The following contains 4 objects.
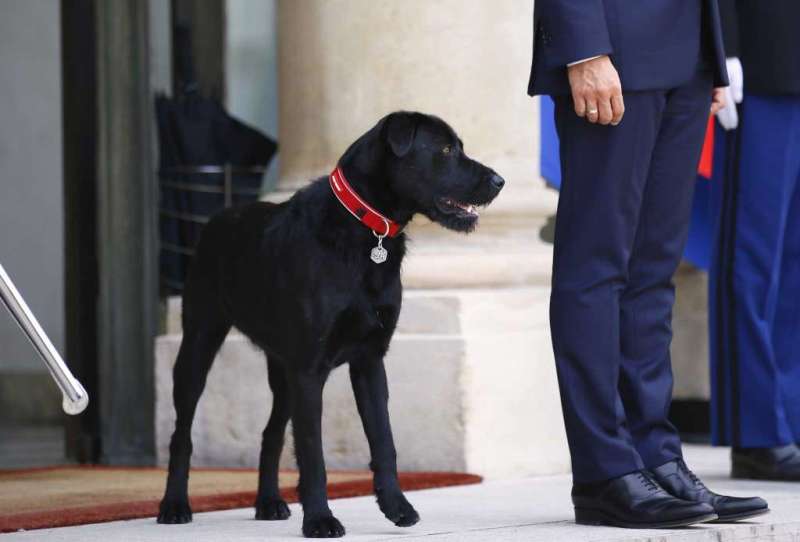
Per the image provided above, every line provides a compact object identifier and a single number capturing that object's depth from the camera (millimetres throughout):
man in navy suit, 7492
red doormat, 8750
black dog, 7723
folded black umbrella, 13445
